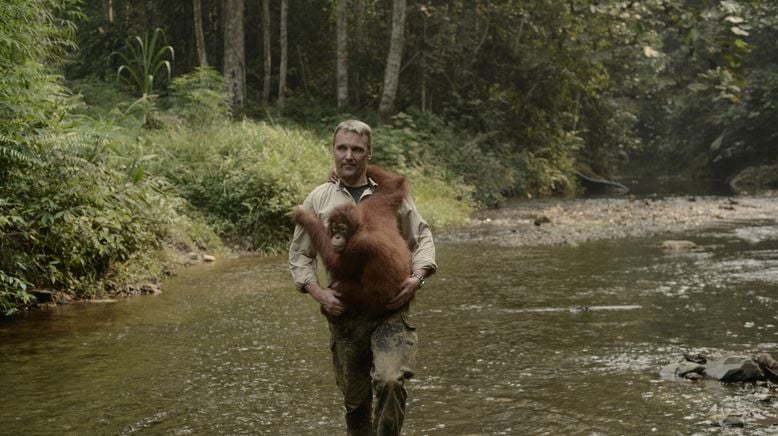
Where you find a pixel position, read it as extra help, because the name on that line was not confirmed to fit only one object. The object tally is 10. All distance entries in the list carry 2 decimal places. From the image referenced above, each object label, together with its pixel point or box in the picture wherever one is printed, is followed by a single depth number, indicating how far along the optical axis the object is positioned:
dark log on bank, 28.77
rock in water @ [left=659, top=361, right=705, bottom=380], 5.87
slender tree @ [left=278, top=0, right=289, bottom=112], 23.44
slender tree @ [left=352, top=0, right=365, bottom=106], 25.71
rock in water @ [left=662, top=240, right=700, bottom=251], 12.70
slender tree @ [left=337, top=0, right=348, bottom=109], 21.97
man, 3.90
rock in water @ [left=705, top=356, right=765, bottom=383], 5.69
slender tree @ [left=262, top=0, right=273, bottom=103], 24.09
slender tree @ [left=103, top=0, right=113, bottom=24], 27.00
